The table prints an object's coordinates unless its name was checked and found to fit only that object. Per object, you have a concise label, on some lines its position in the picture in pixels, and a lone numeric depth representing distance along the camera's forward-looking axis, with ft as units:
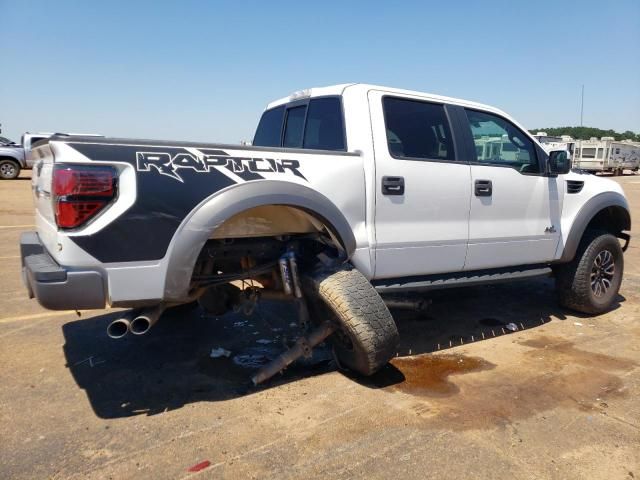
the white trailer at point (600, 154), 110.52
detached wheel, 10.89
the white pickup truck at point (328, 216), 9.16
